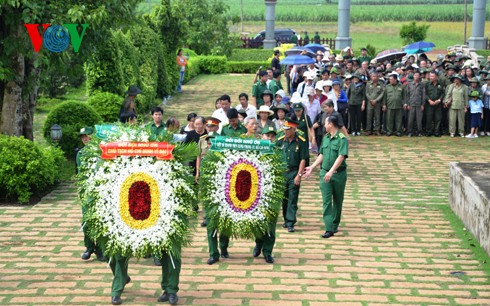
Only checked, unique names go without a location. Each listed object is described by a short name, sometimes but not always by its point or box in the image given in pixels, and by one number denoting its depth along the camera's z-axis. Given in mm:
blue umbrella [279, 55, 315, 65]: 26094
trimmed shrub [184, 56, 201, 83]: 38241
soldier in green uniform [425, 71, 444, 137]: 23031
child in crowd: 22531
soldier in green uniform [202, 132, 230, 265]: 11820
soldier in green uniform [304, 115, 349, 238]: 13203
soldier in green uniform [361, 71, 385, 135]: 23016
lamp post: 17688
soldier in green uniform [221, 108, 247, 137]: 13266
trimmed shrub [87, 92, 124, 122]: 21297
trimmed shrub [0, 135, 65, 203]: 15297
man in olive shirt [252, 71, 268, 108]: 21297
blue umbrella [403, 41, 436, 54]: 32156
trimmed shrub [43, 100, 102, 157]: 19047
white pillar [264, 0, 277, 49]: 50306
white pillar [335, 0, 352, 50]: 45719
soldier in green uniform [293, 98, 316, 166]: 15309
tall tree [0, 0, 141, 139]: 16016
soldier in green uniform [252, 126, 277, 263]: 12000
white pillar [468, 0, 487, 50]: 45562
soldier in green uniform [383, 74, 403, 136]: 22891
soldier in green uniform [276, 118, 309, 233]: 13430
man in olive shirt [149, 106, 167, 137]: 13945
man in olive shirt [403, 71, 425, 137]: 22875
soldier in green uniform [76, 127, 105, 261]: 12109
